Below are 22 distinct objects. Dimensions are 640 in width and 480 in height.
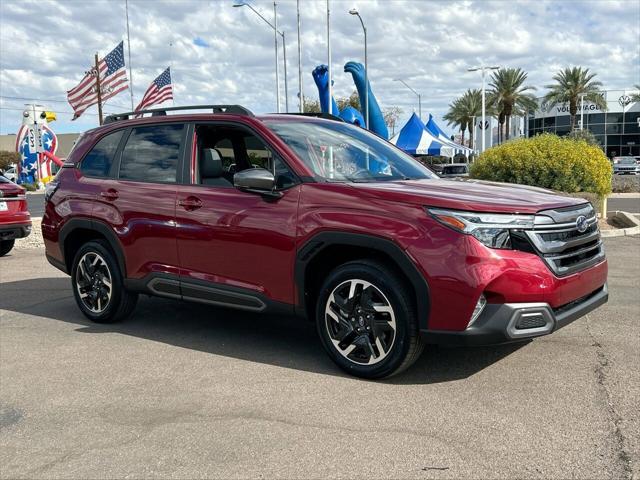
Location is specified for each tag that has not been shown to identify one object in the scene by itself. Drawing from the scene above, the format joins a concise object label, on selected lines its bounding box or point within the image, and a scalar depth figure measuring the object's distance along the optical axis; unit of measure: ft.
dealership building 237.66
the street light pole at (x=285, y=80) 107.76
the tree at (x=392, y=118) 262.47
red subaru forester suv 12.89
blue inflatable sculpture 97.14
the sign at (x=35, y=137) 137.39
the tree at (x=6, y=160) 217.68
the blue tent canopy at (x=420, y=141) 118.52
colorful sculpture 137.59
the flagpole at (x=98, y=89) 100.83
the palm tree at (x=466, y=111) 205.05
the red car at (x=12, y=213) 33.06
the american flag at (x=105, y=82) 93.97
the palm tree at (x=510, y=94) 173.99
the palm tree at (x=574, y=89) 176.76
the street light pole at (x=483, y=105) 138.92
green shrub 42.93
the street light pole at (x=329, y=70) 92.32
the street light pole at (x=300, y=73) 104.81
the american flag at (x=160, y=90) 96.53
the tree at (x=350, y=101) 221.25
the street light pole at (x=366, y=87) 104.99
